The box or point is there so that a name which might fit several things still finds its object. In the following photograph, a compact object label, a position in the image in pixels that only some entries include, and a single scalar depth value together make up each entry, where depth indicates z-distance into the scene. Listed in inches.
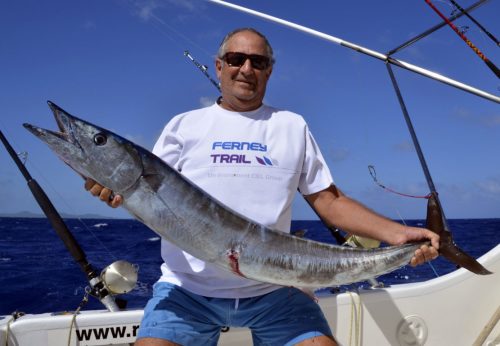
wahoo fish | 84.9
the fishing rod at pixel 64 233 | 117.6
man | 98.2
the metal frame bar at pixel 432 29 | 161.1
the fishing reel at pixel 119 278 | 114.7
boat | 120.0
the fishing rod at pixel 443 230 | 97.2
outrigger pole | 144.9
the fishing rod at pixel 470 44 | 158.8
